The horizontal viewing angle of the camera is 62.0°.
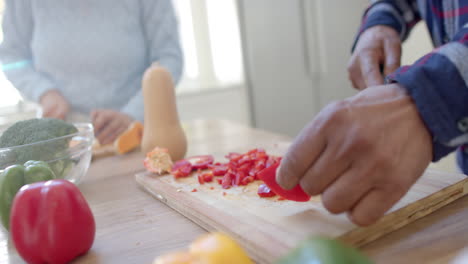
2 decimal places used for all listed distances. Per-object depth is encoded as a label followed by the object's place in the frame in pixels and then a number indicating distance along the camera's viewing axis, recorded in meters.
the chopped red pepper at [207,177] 0.84
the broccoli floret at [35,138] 0.80
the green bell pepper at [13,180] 0.67
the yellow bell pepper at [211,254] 0.40
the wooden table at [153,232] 0.51
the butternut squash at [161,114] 1.13
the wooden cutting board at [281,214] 0.53
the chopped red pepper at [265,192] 0.71
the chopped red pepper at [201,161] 0.94
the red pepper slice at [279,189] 0.65
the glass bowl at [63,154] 0.79
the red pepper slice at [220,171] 0.87
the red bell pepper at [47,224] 0.54
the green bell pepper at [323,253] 0.33
